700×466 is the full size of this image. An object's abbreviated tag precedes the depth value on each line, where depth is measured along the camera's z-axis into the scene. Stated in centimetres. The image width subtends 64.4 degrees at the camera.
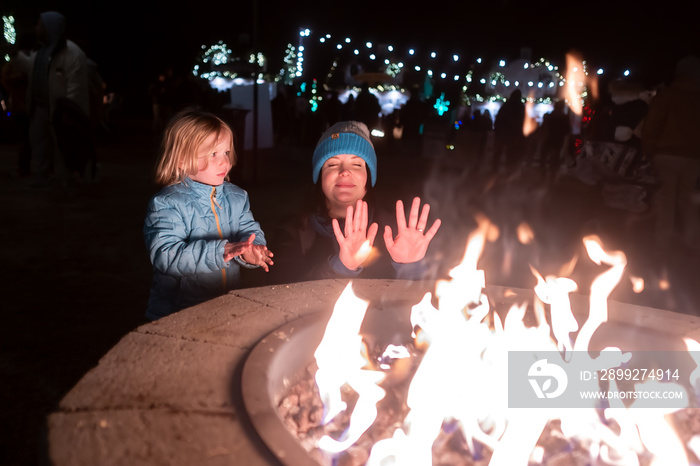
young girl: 266
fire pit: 177
